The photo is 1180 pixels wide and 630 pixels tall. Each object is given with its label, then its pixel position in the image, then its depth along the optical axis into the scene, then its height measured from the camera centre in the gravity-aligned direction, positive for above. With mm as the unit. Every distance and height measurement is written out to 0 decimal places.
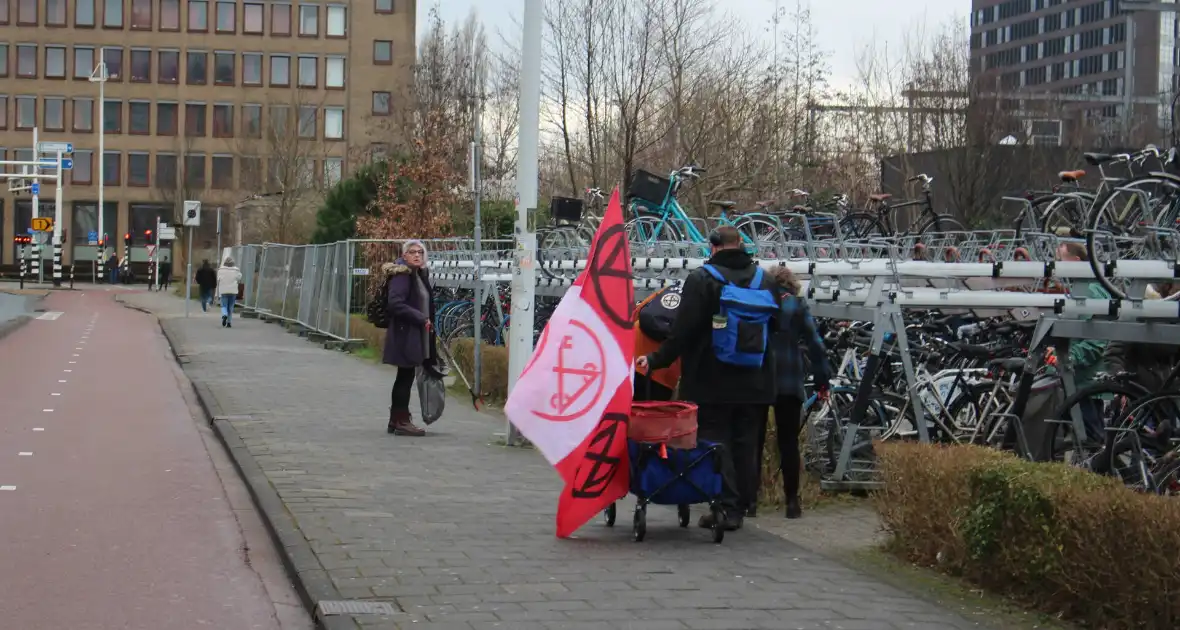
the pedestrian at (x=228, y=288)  35969 -680
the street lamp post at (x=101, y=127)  86081 +7802
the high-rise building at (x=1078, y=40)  115812 +19505
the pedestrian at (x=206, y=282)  46250 -699
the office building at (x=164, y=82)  93188 +10947
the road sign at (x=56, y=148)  68688 +4971
